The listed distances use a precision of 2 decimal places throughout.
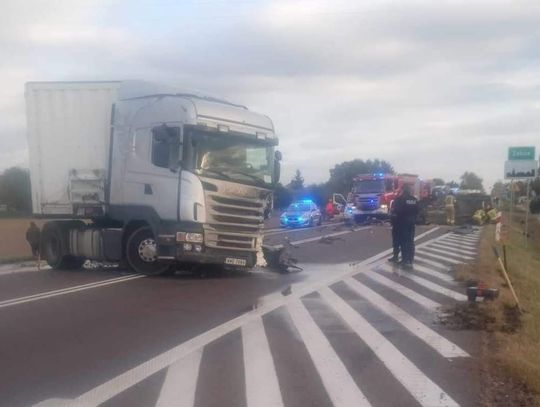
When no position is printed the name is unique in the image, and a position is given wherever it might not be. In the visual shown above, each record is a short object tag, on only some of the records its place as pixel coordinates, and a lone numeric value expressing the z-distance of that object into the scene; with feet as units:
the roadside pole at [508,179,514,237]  74.70
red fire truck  132.05
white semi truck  50.14
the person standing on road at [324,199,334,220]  167.37
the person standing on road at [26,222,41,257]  69.10
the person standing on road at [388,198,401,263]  58.90
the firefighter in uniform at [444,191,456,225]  134.50
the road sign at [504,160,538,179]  70.79
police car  137.80
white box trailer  55.83
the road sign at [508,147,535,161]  70.49
